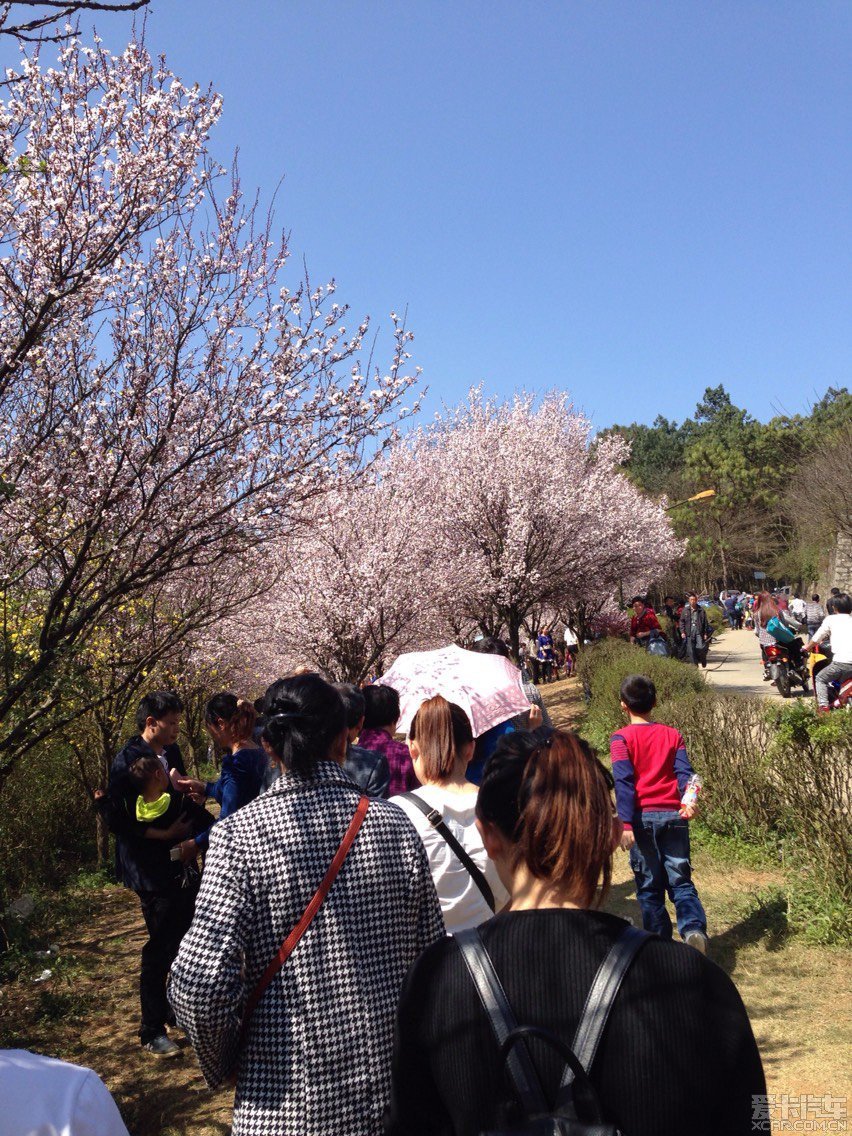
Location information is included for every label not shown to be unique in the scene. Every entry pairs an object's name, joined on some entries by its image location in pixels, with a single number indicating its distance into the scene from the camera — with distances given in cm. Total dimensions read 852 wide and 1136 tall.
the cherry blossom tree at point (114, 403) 532
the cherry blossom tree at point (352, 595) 1483
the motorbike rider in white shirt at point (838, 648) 1028
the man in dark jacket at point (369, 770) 416
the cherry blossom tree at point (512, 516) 1942
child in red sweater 510
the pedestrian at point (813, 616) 2016
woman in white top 304
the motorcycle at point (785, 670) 1620
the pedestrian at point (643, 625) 1831
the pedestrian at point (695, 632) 2128
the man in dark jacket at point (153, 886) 489
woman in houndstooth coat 205
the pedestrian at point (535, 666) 2750
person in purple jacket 495
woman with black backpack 144
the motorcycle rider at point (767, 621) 1647
